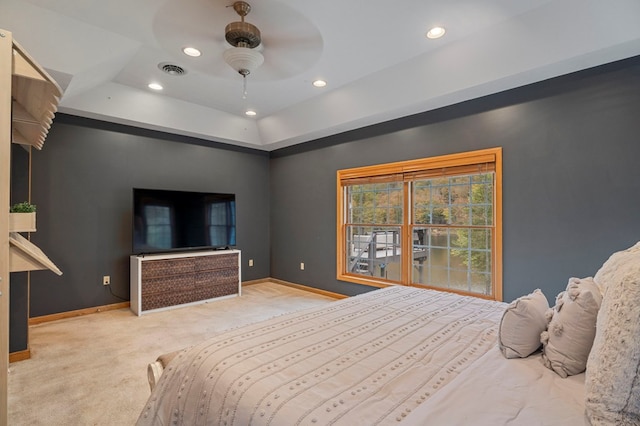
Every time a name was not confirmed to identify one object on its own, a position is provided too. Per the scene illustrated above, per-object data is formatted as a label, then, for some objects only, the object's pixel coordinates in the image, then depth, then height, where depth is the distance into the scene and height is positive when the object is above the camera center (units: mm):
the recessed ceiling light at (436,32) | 2740 +1676
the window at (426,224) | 3492 -93
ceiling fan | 2465 +1667
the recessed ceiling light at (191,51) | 3049 +1667
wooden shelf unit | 1271 +337
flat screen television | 4230 -58
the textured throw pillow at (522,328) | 1295 -479
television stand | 4090 -902
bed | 901 -601
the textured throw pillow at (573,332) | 1138 -443
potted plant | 1388 -25
